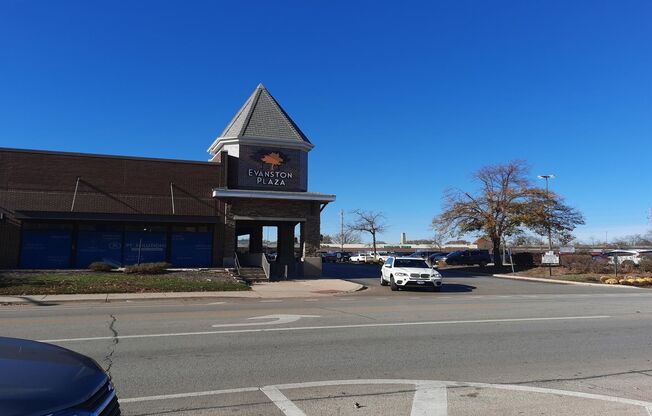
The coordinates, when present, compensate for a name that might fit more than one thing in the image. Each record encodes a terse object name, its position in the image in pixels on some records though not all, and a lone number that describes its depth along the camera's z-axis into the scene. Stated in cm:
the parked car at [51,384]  278
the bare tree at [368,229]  6606
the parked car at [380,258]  5358
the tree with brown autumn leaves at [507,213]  3756
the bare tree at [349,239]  12139
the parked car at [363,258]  5527
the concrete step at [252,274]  2531
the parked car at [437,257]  5048
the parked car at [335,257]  6011
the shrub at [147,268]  2320
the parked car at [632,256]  3691
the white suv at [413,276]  2200
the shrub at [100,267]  2380
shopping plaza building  2489
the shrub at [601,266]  3513
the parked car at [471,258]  4566
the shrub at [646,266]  3434
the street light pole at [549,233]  3560
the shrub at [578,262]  3600
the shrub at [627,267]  3497
